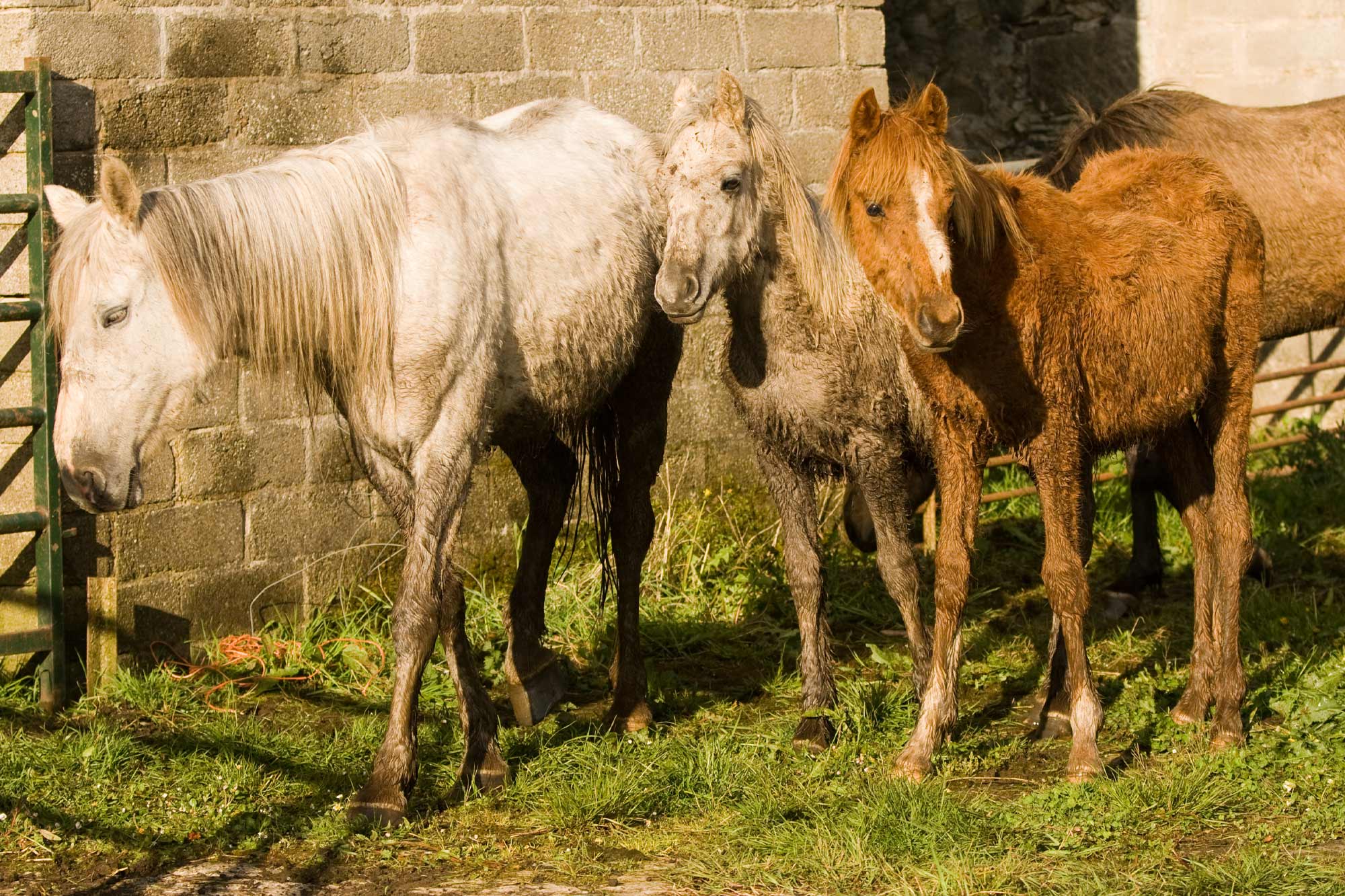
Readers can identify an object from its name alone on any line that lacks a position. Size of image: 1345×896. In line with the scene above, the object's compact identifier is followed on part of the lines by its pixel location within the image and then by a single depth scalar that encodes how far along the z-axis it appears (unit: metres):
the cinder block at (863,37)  14.59
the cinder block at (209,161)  11.42
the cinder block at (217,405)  11.65
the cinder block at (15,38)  10.72
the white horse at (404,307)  8.41
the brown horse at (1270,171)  12.91
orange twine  11.60
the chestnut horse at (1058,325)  8.40
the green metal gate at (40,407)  10.55
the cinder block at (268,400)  11.87
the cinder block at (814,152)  14.45
